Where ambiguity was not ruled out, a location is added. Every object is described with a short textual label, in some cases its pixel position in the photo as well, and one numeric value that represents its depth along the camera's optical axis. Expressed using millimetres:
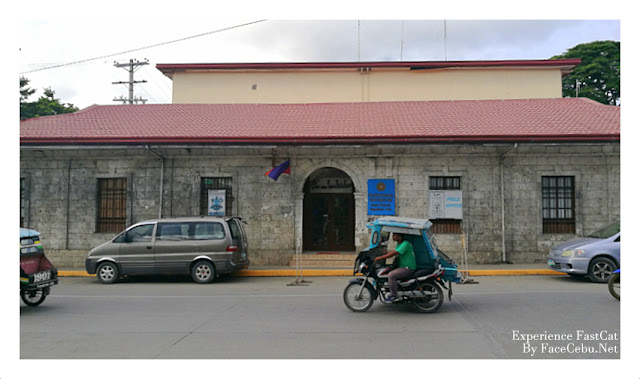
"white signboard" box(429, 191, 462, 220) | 16234
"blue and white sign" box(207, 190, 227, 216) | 16688
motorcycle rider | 8719
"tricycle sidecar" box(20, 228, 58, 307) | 9273
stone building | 15984
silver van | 13195
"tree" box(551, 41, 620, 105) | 34688
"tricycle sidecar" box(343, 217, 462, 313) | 8836
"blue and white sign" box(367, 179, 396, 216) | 16266
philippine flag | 15977
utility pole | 42528
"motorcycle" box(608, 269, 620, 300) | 9500
